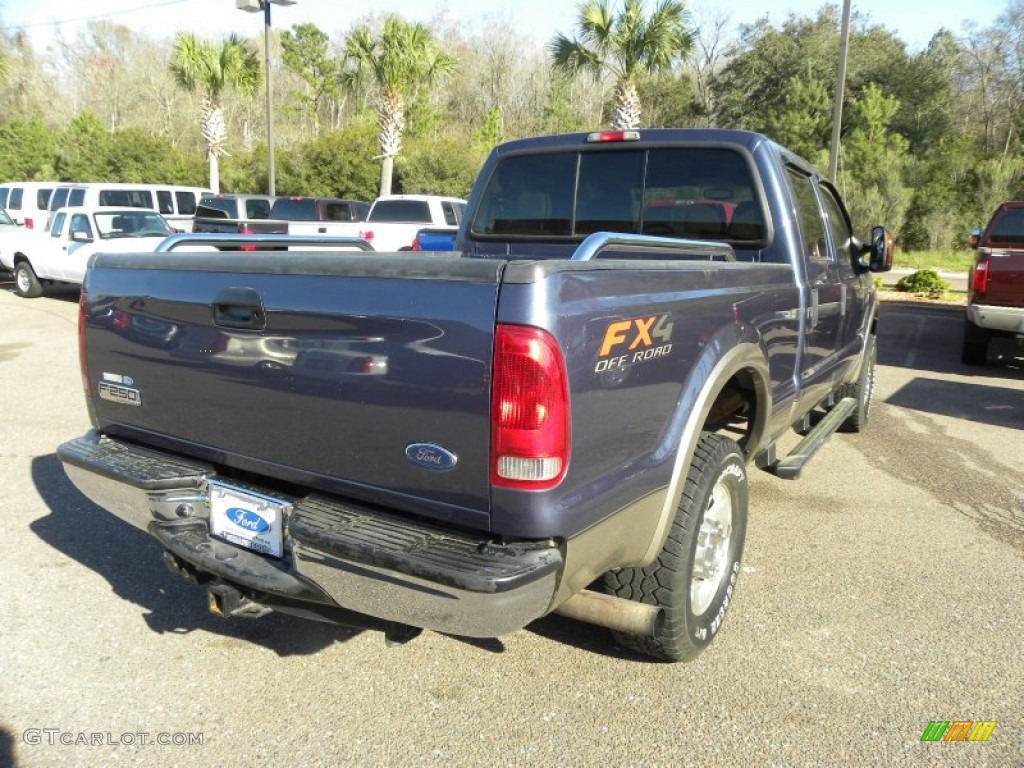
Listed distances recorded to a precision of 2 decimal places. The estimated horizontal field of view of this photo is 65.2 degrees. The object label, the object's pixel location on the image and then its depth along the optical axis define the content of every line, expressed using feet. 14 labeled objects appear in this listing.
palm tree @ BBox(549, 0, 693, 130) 64.39
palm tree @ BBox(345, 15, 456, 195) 78.74
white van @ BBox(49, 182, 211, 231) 55.47
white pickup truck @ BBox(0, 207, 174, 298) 43.83
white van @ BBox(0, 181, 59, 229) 62.64
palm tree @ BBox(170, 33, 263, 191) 89.20
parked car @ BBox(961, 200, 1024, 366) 27.73
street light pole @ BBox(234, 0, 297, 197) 58.75
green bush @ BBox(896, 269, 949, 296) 54.34
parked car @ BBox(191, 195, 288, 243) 55.98
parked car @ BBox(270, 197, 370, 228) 57.88
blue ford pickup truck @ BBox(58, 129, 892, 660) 7.07
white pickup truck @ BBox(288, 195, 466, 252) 52.39
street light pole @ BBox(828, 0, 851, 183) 48.37
